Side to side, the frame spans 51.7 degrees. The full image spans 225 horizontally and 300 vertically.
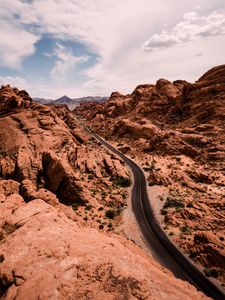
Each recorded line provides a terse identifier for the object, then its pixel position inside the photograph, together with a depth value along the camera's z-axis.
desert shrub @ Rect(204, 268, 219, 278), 27.76
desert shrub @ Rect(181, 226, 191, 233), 36.73
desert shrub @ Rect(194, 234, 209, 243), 31.08
